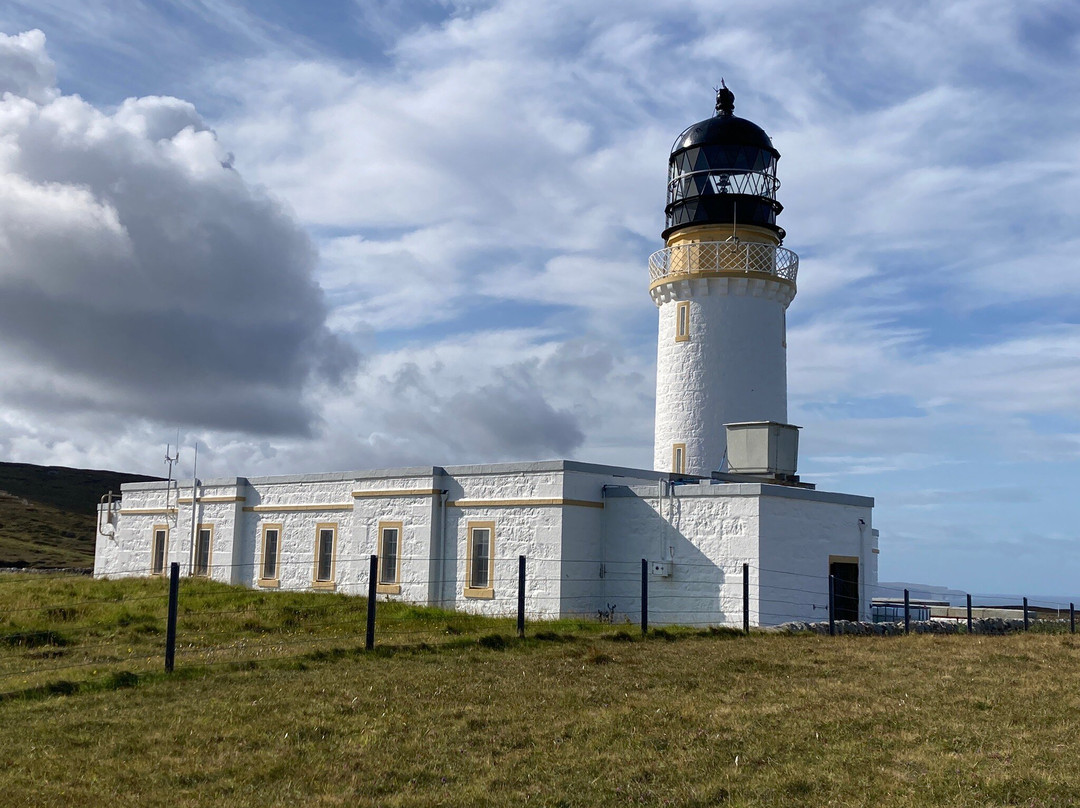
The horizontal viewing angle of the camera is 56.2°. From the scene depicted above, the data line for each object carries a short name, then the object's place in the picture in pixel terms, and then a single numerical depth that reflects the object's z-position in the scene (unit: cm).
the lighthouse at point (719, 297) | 2609
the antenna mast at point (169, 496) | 3133
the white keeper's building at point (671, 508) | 2055
